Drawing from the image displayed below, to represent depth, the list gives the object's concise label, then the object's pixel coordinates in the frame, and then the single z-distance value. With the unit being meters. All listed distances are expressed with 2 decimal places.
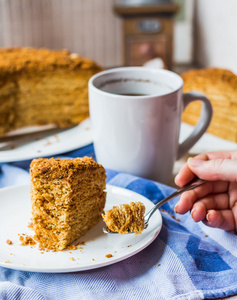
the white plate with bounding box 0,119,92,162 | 0.57
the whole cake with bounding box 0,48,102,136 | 0.71
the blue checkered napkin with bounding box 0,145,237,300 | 0.40
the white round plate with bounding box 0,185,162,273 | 0.40
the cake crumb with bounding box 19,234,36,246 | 0.43
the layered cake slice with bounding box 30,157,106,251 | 0.43
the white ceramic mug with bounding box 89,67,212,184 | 0.51
